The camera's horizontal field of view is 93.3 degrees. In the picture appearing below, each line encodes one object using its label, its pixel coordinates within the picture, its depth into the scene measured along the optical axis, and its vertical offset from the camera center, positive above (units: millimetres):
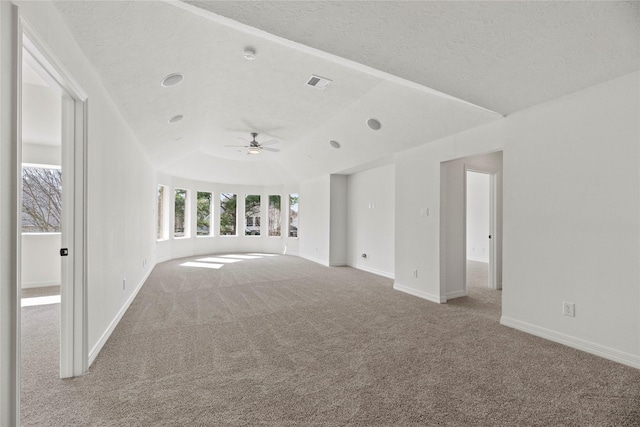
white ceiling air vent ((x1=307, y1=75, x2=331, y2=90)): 3728 +1693
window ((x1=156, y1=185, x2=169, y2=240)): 8656 -30
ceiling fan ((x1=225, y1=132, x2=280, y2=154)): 6136 +1424
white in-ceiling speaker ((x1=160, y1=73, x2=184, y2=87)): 3139 +1445
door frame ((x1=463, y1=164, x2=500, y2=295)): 5160 -141
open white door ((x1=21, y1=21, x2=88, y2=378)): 2240 -163
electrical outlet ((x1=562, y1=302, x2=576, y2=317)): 2910 -918
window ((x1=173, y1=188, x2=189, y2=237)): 9328 +45
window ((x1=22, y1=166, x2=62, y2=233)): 5281 +271
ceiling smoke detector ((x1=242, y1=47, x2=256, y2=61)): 3084 +1680
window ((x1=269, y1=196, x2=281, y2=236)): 10820 -40
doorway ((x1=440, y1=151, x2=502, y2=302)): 4527 -126
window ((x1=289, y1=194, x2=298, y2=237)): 10484 -4
